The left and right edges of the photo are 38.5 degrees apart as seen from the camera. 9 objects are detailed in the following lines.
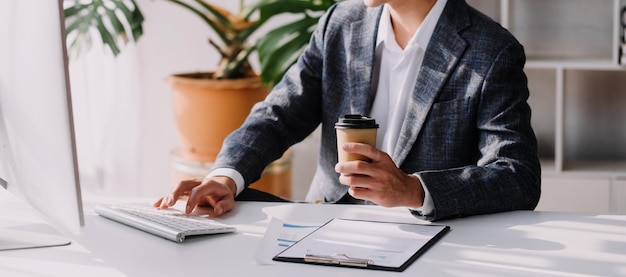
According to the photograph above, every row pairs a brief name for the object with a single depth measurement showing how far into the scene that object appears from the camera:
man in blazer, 1.62
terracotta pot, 3.16
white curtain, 3.42
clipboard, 1.30
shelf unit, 3.33
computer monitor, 1.10
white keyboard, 1.45
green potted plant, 3.06
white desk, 1.28
